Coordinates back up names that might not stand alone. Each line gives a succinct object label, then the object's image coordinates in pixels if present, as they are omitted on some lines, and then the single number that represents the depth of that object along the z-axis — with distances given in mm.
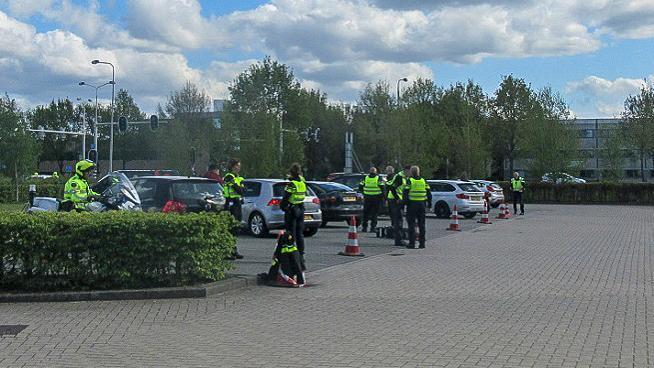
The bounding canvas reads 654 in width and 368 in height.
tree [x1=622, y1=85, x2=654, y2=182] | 57594
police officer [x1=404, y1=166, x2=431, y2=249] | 18578
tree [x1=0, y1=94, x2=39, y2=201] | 47031
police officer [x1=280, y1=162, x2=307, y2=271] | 13766
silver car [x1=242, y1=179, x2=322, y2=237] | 20625
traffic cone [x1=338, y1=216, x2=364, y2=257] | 16875
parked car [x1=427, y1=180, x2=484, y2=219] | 32094
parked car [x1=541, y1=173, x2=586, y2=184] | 57406
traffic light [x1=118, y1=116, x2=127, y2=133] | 48694
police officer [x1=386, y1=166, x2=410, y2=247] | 19438
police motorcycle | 14930
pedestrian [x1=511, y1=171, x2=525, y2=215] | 35269
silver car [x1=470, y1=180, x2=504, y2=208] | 40938
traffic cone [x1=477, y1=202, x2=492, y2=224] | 30016
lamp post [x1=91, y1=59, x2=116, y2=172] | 55753
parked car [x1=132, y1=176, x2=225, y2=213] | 16047
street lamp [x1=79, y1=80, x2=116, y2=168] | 58219
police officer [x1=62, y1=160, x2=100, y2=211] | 14406
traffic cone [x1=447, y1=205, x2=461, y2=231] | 25562
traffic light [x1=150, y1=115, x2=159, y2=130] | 48188
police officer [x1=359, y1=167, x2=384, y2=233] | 22734
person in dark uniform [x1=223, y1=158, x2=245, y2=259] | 15383
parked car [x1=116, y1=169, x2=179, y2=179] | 23897
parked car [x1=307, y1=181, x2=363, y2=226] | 24438
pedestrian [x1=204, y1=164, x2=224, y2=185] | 17703
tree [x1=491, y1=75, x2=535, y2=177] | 68625
